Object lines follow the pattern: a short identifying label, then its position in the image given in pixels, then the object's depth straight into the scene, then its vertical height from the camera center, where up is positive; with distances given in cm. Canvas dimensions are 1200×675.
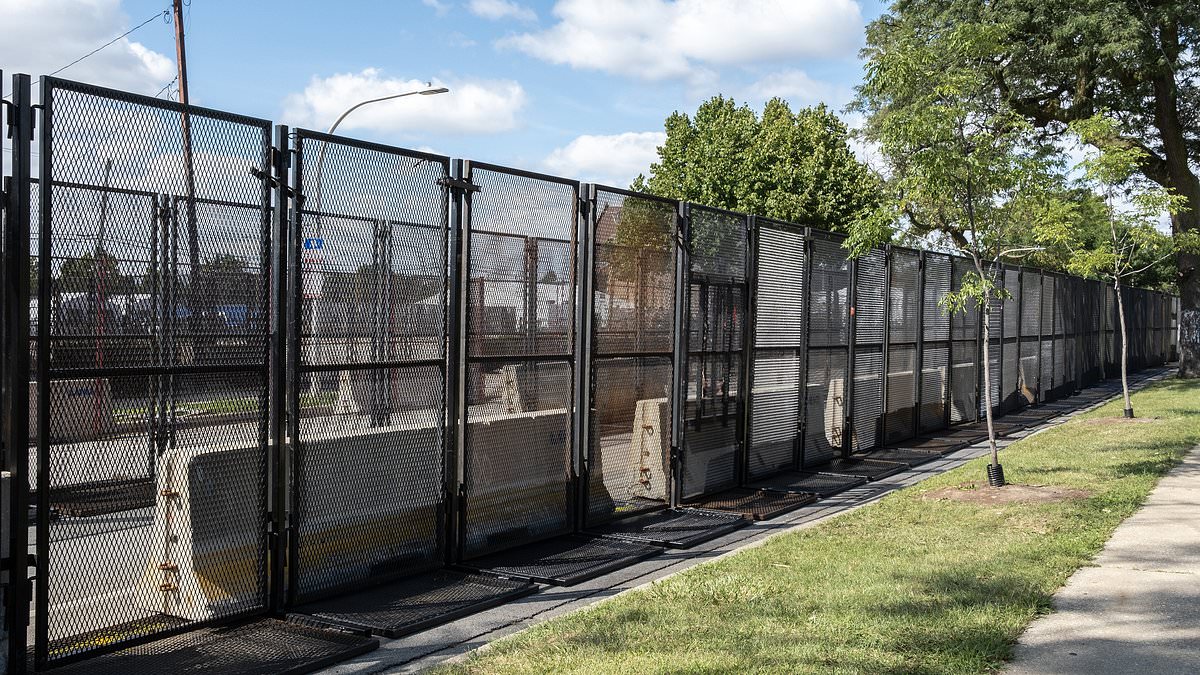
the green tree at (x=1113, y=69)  2402 +696
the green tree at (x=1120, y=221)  1647 +231
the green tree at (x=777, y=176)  3309 +544
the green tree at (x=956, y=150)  1046 +203
